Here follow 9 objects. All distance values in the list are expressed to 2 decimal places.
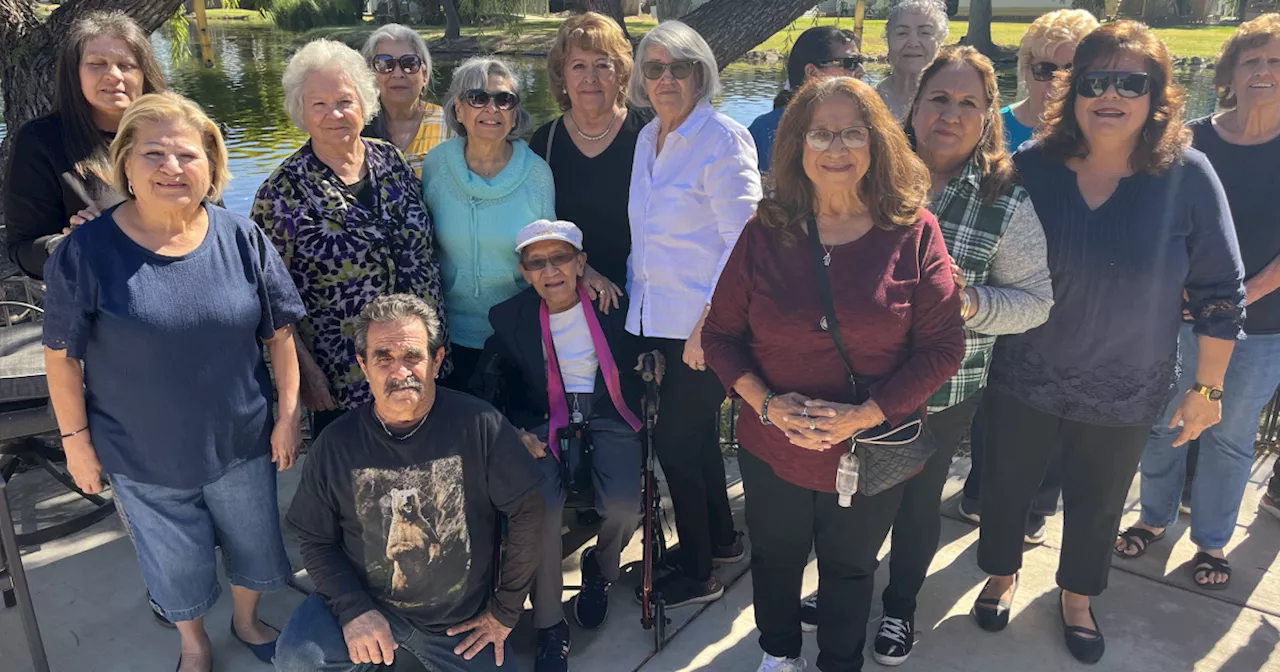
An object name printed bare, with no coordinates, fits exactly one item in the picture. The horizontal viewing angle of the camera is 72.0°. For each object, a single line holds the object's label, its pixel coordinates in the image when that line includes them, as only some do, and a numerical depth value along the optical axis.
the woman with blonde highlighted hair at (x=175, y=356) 2.30
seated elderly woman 2.98
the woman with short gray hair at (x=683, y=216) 2.82
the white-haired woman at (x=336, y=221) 2.80
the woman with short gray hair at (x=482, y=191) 3.07
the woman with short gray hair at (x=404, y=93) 3.55
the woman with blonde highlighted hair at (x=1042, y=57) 3.28
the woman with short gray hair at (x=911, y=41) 3.88
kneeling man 2.43
